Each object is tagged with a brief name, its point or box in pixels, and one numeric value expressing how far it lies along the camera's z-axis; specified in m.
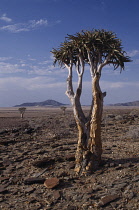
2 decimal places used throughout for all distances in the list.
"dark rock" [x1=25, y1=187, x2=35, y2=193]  6.40
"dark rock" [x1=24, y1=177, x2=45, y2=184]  6.93
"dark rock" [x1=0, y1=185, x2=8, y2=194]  6.45
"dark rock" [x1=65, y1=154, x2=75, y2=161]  8.93
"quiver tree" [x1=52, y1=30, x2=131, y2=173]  7.69
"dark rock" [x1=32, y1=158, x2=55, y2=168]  8.45
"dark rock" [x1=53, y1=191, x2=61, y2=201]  5.87
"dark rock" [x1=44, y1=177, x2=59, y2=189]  6.52
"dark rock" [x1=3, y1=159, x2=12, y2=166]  9.05
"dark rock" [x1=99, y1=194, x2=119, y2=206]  5.35
